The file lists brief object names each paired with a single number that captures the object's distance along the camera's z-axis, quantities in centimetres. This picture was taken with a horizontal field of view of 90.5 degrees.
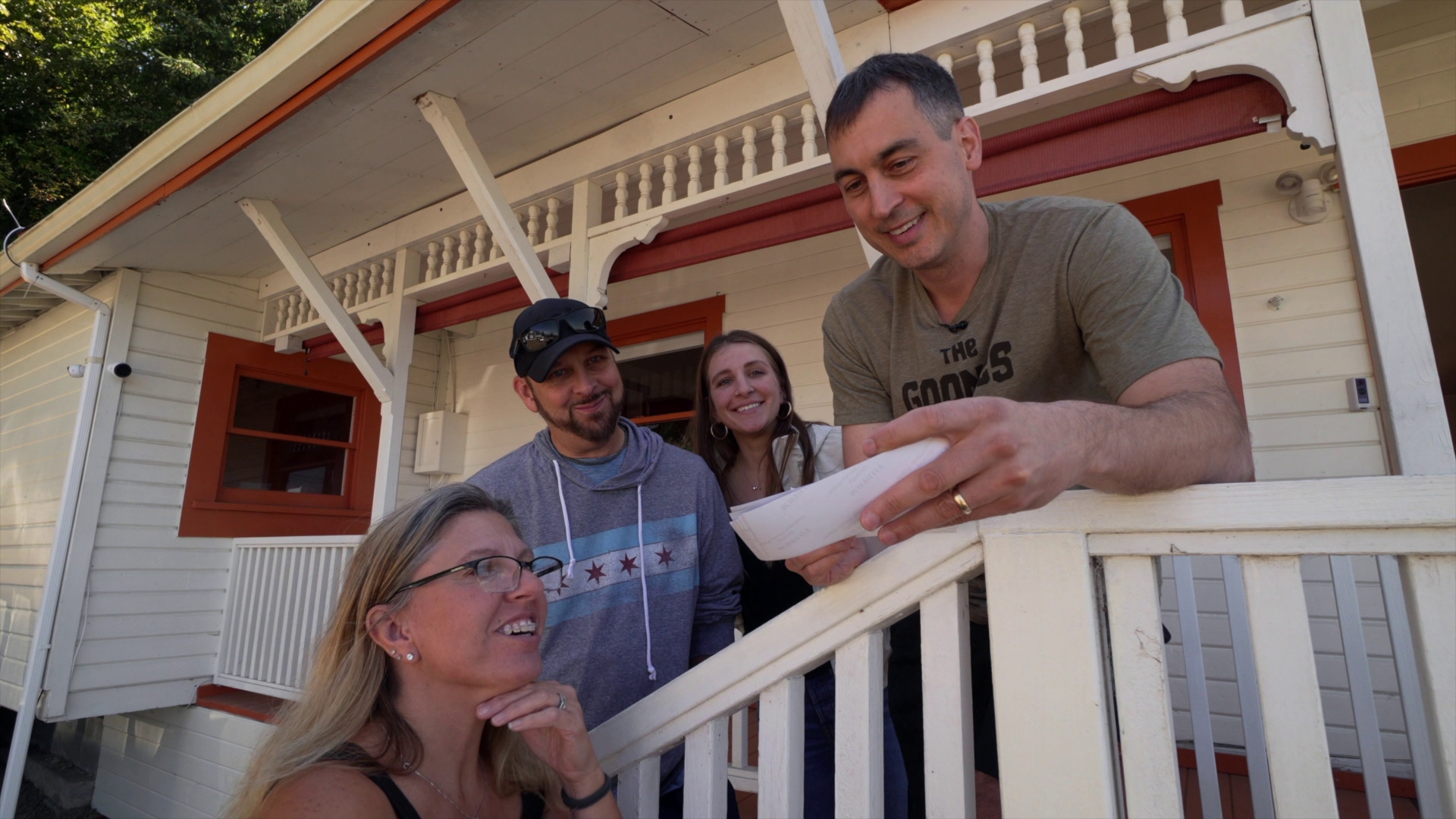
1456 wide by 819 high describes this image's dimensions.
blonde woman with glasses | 121
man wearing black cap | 159
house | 85
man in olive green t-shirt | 71
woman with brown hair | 199
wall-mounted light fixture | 316
